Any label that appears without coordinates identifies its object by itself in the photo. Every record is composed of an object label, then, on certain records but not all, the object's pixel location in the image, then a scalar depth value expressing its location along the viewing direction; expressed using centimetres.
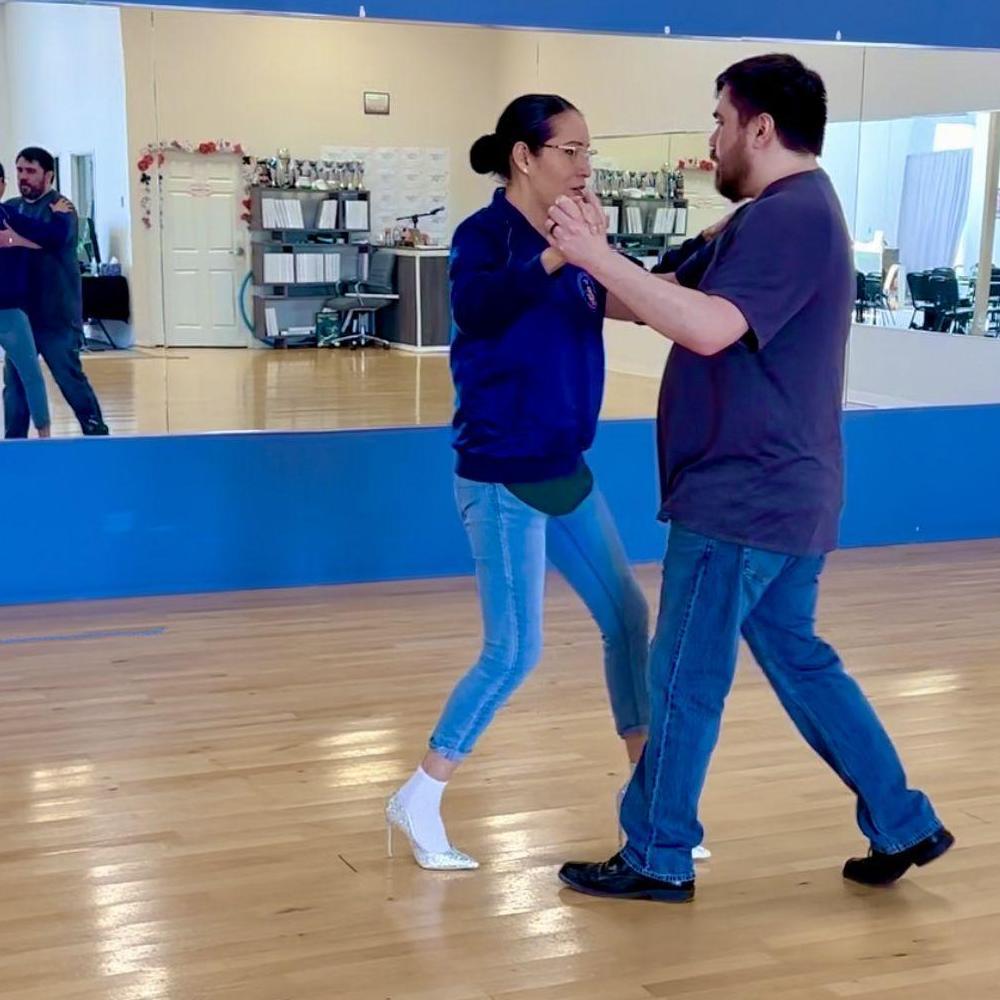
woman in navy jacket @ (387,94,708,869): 279
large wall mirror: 518
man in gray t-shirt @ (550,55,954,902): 251
